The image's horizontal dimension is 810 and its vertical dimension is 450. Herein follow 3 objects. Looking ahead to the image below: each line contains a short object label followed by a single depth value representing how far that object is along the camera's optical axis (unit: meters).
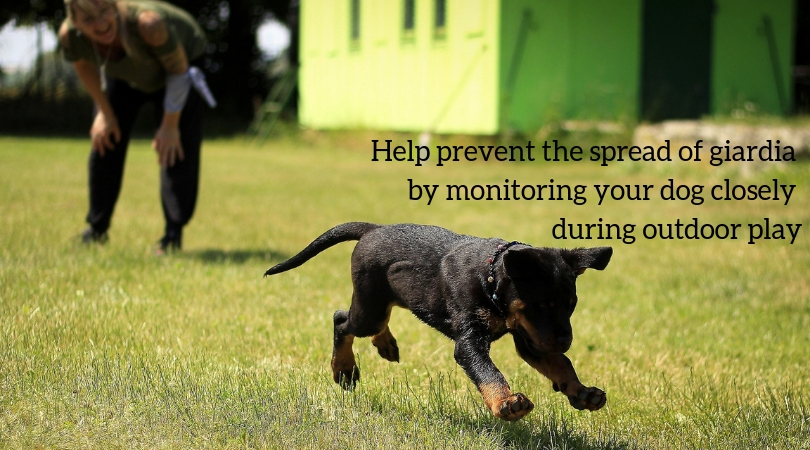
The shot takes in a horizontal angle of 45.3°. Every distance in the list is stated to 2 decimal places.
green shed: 18.52
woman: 6.67
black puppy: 3.27
